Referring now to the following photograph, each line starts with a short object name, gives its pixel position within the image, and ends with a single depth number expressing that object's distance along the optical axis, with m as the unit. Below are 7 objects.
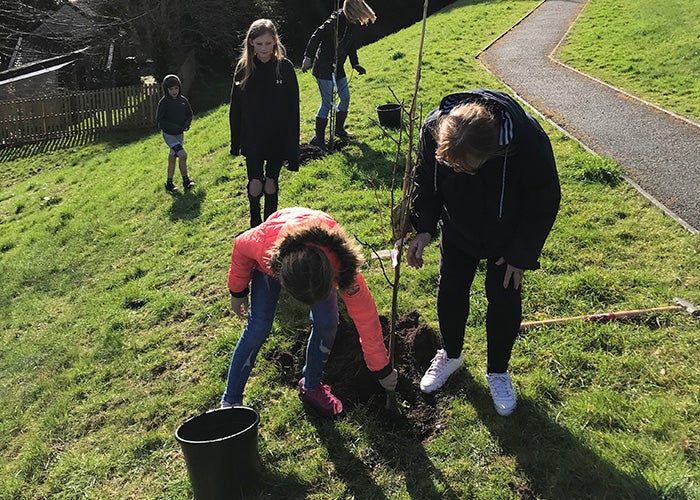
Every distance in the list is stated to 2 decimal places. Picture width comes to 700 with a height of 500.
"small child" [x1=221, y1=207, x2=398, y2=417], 2.59
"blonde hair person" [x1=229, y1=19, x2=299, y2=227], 4.77
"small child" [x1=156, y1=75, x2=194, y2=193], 8.08
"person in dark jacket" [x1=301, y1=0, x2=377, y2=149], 7.51
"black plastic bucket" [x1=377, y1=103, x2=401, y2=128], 8.06
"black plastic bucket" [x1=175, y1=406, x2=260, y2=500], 2.66
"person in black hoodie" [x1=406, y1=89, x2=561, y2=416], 2.38
